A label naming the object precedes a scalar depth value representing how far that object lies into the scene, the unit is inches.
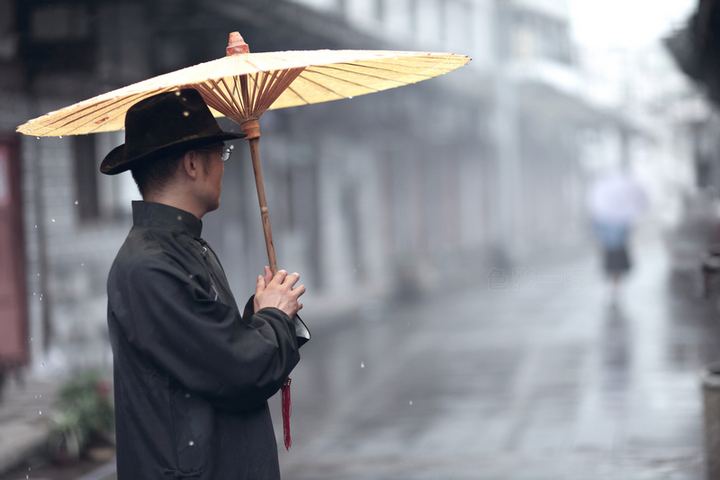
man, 249.0
